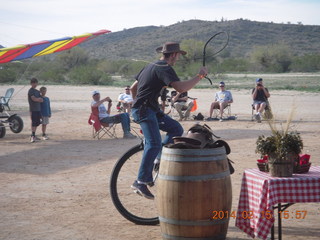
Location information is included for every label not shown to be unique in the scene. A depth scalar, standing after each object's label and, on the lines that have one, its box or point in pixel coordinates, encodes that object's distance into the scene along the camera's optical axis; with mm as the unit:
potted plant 5117
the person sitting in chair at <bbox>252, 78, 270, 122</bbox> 18048
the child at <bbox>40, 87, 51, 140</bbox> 14406
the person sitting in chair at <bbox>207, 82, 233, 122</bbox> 18984
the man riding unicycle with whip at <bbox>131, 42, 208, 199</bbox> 5758
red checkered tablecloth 5008
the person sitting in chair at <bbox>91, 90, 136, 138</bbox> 14406
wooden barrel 4977
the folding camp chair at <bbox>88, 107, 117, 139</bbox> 14471
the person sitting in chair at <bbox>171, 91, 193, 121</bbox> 19297
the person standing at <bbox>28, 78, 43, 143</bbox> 14047
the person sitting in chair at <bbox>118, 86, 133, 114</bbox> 19312
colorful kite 16047
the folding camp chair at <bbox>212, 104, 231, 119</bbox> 19688
